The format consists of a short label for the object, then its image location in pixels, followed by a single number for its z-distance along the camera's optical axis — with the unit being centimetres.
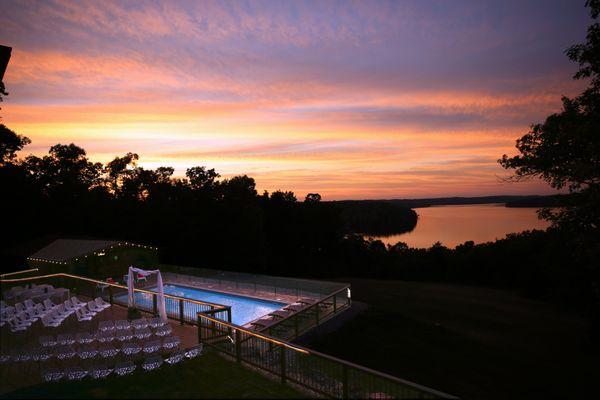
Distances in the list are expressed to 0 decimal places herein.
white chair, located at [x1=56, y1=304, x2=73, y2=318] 1268
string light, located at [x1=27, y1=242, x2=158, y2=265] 2107
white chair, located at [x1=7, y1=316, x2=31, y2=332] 1144
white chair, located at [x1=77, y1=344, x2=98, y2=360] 919
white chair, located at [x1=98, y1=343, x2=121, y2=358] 936
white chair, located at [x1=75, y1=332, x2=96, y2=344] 964
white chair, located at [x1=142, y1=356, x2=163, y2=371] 866
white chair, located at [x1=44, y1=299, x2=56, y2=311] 1340
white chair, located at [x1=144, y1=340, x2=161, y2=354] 963
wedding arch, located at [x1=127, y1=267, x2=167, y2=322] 1255
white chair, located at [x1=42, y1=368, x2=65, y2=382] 827
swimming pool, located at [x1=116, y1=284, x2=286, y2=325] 1842
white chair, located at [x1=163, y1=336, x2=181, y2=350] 982
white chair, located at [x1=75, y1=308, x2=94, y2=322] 1283
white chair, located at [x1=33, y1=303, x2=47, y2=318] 1274
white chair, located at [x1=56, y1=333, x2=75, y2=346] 957
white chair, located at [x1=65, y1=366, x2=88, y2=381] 826
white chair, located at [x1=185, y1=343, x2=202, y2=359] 941
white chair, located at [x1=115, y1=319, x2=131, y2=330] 1073
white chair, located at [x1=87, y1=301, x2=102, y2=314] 1365
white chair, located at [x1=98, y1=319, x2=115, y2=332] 1062
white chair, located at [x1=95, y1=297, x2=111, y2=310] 1397
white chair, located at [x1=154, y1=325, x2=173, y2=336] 1067
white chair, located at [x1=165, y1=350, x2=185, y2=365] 898
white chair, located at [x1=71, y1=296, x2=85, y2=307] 1376
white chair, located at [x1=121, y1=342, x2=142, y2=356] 930
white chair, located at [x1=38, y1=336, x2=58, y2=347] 936
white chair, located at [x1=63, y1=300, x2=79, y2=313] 1301
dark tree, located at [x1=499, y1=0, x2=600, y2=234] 1123
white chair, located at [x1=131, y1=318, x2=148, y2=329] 1088
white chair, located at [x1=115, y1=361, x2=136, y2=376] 835
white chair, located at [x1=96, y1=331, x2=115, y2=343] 983
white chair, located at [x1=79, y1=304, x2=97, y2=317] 1326
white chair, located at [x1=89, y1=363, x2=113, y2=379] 828
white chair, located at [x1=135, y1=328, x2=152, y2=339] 1030
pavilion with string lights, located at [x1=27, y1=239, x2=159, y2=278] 2138
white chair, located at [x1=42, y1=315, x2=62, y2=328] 1194
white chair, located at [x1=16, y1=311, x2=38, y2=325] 1190
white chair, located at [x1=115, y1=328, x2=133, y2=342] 1016
